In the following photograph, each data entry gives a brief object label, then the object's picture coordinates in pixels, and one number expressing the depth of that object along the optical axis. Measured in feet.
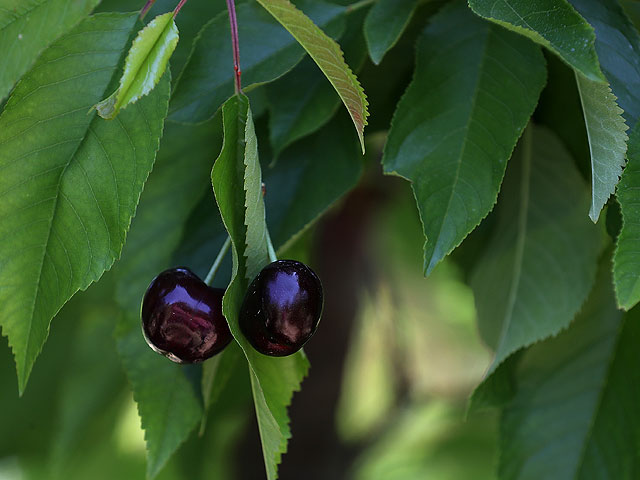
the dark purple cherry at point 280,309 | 2.79
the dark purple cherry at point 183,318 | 2.85
